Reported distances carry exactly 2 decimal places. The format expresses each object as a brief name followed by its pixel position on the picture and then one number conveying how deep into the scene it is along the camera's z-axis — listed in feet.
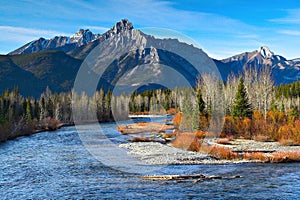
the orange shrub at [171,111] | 439.14
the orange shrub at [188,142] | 124.88
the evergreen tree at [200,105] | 171.30
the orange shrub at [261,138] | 147.82
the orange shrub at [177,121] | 210.18
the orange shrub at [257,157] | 98.57
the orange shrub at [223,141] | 142.11
